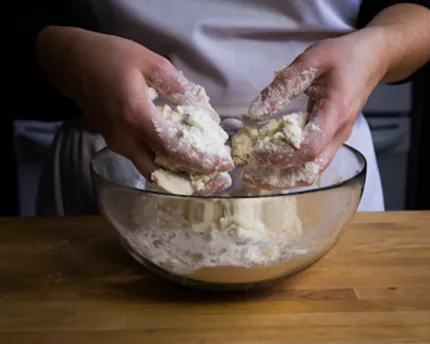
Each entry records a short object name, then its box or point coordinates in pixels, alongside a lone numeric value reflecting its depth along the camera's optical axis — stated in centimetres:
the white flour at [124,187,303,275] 55
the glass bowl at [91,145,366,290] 55
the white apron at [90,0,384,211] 85
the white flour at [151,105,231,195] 59
